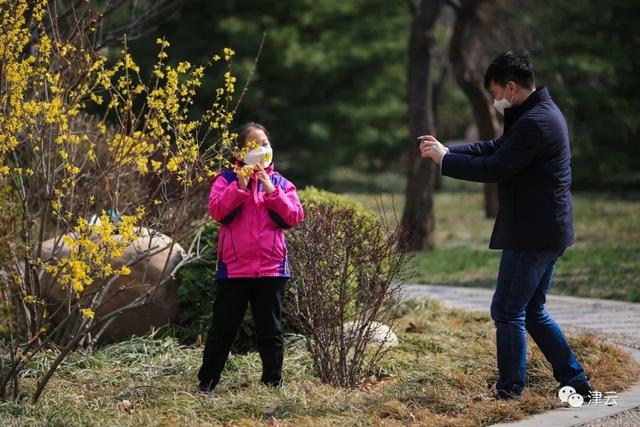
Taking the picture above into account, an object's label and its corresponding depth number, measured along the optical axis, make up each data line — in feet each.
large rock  46.34
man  33.55
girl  36.06
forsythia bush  32.53
